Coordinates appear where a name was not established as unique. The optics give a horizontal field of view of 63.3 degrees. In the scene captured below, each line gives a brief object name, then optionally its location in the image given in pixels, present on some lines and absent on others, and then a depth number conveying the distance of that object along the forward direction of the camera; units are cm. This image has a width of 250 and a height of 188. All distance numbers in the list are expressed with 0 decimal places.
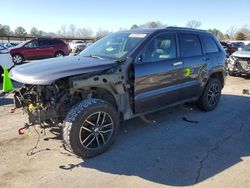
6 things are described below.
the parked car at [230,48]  1643
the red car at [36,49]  1407
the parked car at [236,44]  1723
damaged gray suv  290
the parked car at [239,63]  774
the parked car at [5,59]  755
